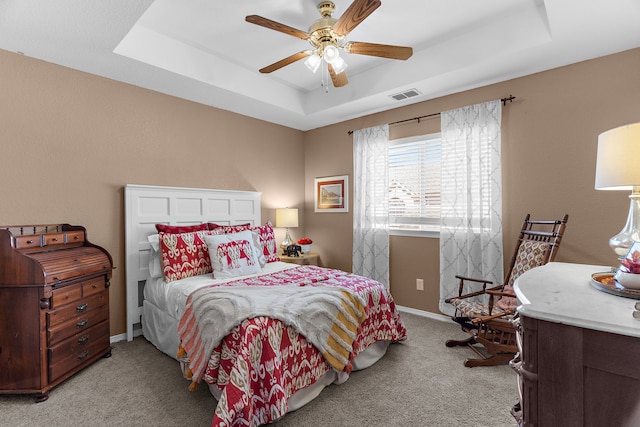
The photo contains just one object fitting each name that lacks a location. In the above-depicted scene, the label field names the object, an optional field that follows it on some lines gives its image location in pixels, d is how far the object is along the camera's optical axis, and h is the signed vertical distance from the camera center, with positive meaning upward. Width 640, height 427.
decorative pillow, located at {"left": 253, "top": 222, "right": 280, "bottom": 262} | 3.58 -0.36
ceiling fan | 2.11 +1.26
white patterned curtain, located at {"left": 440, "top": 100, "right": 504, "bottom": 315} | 3.17 +0.14
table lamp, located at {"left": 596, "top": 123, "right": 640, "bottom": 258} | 1.17 +0.16
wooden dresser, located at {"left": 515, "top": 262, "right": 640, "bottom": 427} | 0.81 -0.42
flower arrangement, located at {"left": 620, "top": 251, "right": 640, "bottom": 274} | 1.04 -0.18
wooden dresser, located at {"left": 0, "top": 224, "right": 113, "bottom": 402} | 2.10 -0.70
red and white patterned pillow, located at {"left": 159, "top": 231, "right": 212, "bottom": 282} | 2.84 -0.40
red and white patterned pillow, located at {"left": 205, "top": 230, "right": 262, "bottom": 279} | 2.90 -0.42
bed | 1.78 -0.69
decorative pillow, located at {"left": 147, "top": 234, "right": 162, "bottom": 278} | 2.98 -0.44
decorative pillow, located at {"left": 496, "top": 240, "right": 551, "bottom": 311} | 2.56 -0.42
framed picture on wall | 4.51 +0.26
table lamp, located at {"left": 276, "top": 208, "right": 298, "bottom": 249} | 4.38 -0.09
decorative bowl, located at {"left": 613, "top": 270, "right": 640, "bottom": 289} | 1.03 -0.24
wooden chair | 2.40 -0.80
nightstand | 4.18 -0.65
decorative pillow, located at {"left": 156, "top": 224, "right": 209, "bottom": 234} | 3.12 -0.16
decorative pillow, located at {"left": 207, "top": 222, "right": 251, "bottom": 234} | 3.34 -0.18
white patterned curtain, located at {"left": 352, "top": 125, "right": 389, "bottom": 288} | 4.02 +0.10
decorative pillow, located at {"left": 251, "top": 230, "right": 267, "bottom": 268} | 3.30 -0.40
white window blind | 3.70 +0.32
